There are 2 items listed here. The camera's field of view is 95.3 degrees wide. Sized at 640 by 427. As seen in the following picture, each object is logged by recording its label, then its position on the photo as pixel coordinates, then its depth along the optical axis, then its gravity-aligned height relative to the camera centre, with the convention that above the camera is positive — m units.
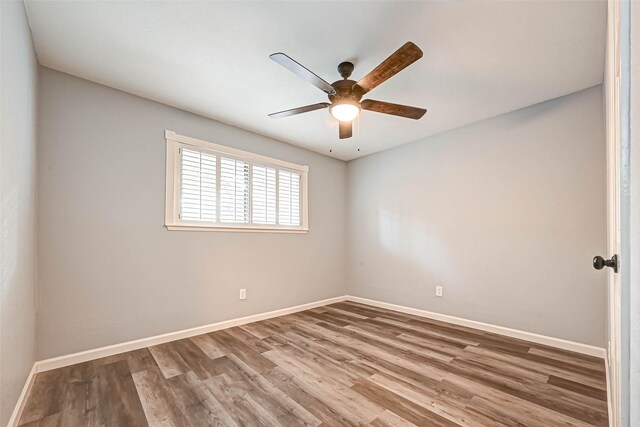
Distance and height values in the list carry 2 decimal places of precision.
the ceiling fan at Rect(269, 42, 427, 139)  1.90 +0.99
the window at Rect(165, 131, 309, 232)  3.18 +0.34
